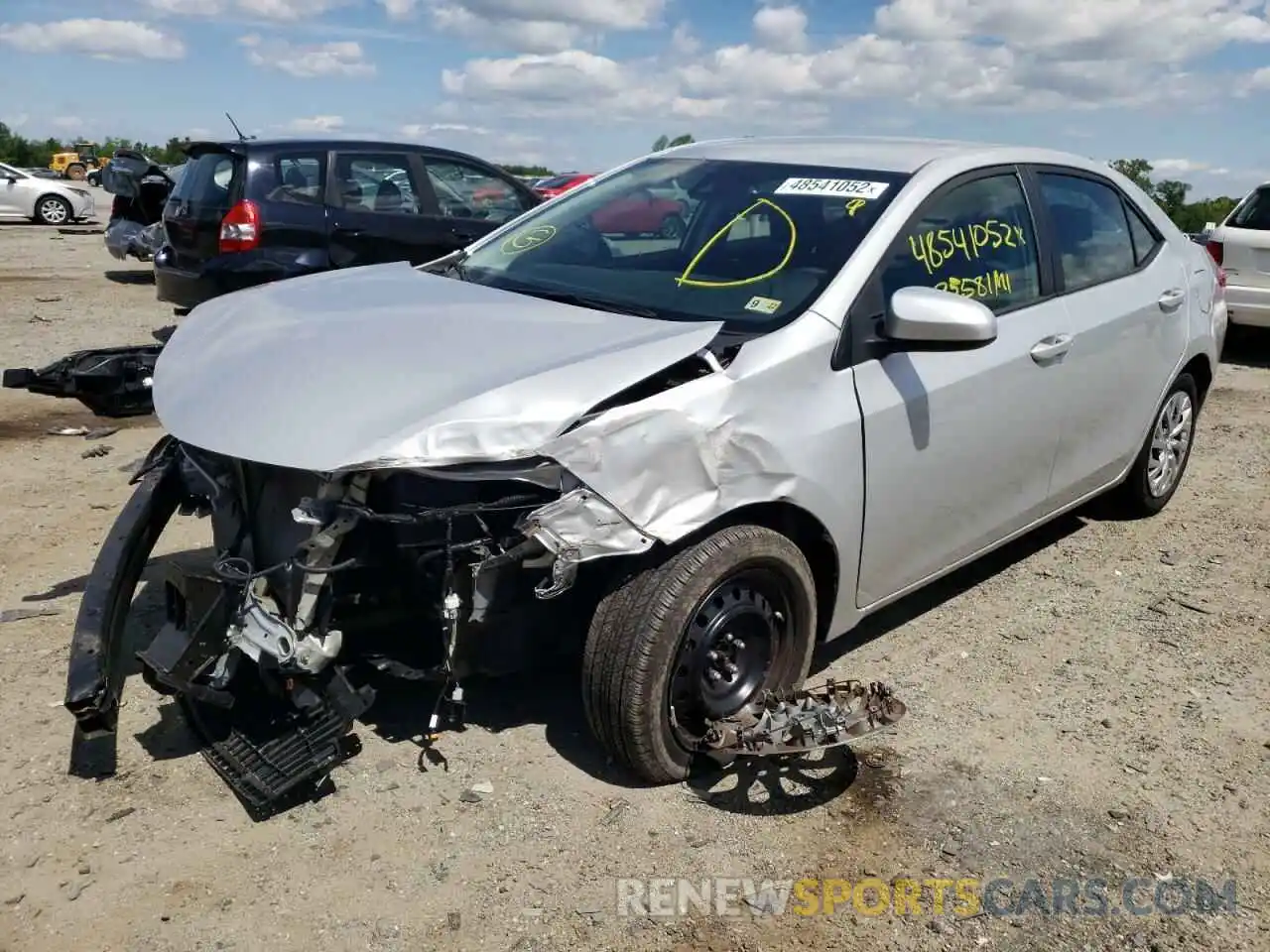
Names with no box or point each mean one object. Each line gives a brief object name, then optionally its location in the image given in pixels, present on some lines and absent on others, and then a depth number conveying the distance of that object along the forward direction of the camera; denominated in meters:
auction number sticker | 3.77
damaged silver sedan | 2.89
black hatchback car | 8.23
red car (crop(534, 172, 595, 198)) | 17.14
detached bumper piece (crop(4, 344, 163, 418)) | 3.95
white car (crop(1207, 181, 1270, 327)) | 9.47
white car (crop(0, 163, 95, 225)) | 23.17
